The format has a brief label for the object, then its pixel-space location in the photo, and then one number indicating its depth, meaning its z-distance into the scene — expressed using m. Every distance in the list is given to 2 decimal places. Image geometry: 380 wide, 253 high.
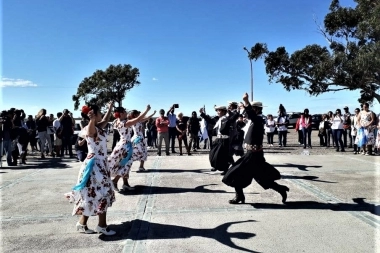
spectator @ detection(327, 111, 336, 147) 17.10
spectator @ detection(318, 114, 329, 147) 17.34
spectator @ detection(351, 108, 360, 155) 13.43
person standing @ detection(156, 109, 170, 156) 14.02
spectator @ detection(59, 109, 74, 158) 14.09
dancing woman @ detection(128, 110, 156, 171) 8.91
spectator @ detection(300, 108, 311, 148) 16.22
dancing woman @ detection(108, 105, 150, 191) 7.14
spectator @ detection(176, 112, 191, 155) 14.45
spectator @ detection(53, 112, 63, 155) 14.17
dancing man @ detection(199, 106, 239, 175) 8.61
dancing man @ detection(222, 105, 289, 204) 6.07
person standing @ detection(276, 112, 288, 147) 17.36
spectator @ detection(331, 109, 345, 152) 14.88
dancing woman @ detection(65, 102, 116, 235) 4.73
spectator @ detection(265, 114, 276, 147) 18.05
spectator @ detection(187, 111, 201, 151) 15.71
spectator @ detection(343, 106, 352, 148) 15.64
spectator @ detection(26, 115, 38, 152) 16.01
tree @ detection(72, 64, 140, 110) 50.03
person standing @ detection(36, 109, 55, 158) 13.92
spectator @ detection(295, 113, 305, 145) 16.61
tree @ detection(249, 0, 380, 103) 20.97
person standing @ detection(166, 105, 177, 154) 15.37
